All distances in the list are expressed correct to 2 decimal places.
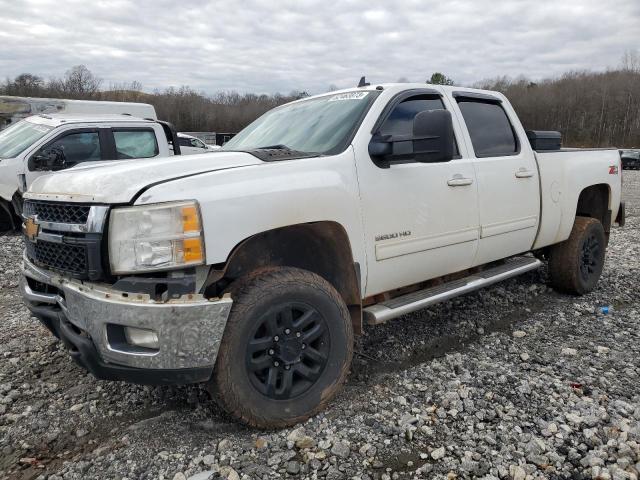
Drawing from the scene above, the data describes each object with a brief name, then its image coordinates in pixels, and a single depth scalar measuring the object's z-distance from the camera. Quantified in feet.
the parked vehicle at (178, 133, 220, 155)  57.33
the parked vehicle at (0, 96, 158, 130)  38.09
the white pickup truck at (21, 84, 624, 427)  7.73
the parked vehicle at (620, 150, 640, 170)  108.88
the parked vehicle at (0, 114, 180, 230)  25.17
